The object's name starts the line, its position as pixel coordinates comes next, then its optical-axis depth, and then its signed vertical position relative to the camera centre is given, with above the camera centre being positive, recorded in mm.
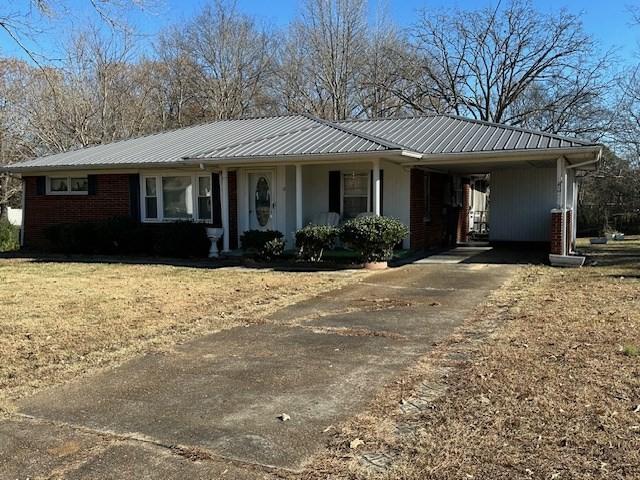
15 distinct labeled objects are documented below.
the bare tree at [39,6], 8531 +3050
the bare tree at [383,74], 32188 +7619
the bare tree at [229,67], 32906 +8297
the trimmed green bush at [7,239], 17672 -758
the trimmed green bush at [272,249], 13117 -806
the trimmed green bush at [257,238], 13250 -563
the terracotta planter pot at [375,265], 12055 -1094
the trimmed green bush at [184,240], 14492 -659
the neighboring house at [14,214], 37619 -14
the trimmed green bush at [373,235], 11875 -458
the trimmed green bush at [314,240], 12508 -589
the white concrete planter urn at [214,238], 14280 -605
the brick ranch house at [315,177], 12938 +966
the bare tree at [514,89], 31094 +6891
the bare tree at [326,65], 31344 +8141
